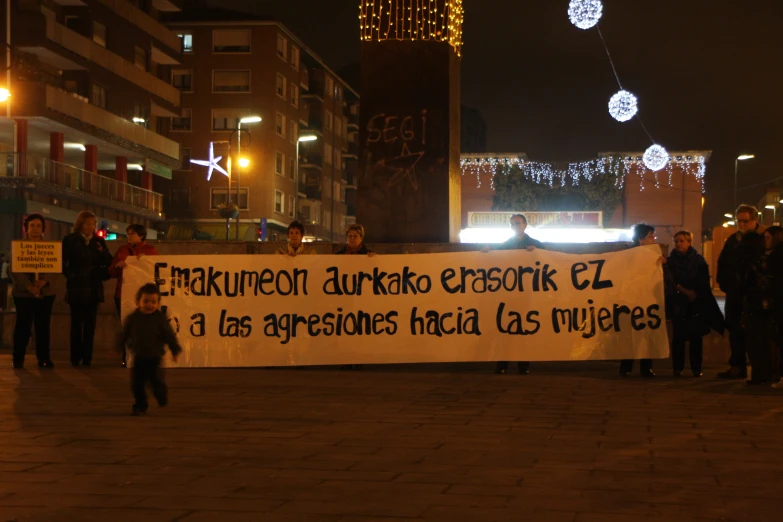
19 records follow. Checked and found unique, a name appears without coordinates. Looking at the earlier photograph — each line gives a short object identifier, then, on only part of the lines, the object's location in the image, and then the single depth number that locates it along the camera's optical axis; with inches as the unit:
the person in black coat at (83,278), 514.0
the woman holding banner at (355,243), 518.9
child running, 360.8
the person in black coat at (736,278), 482.9
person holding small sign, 510.3
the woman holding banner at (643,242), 502.6
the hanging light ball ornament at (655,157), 1456.7
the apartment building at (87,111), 1827.0
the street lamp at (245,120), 1939.3
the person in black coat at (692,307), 500.4
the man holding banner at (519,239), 519.2
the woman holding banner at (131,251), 514.7
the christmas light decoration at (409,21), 595.5
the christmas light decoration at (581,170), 3179.1
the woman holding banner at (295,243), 515.5
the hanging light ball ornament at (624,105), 1003.9
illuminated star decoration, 2327.0
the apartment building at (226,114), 3043.8
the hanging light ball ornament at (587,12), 734.5
